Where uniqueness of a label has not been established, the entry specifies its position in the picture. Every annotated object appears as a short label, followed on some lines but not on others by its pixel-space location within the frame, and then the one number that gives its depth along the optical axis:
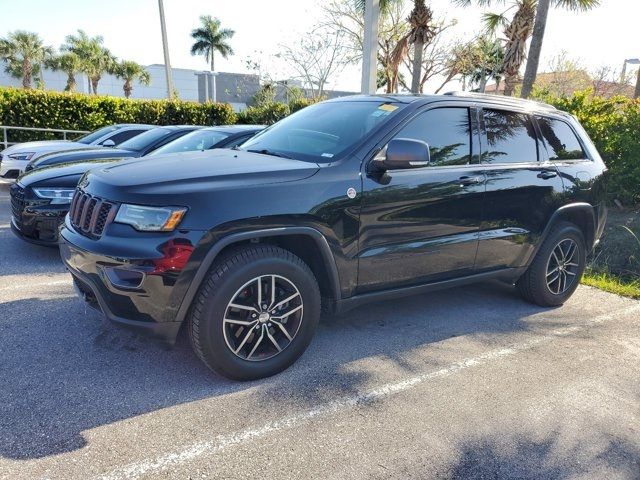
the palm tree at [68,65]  47.16
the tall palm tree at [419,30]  16.53
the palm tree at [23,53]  48.94
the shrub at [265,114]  20.58
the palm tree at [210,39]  54.84
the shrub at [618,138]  8.37
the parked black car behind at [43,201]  5.40
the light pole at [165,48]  20.03
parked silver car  9.70
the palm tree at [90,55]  47.81
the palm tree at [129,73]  48.75
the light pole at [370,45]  9.98
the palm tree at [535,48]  11.94
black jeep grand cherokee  2.92
